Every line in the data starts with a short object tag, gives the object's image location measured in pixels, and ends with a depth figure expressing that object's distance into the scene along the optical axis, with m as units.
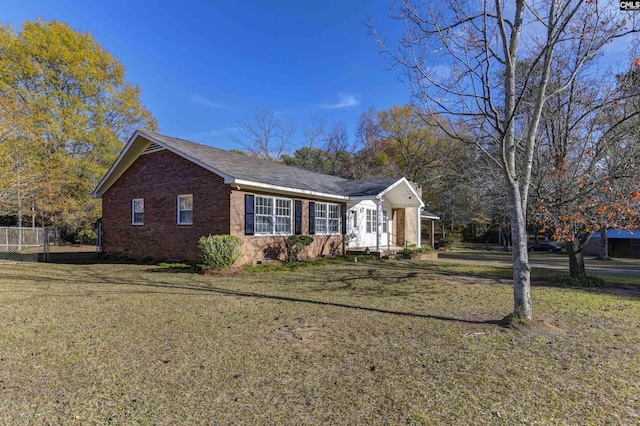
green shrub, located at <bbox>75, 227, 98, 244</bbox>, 25.05
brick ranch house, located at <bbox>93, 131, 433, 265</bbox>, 12.84
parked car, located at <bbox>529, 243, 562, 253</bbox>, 34.72
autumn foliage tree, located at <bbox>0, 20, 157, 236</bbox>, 21.11
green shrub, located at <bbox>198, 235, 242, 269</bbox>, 11.26
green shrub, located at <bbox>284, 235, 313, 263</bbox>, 14.54
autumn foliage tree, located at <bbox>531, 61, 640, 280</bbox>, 7.57
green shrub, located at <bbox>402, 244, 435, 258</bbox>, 18.12
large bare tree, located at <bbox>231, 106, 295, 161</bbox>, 36.06
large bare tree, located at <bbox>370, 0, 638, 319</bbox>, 5.48
